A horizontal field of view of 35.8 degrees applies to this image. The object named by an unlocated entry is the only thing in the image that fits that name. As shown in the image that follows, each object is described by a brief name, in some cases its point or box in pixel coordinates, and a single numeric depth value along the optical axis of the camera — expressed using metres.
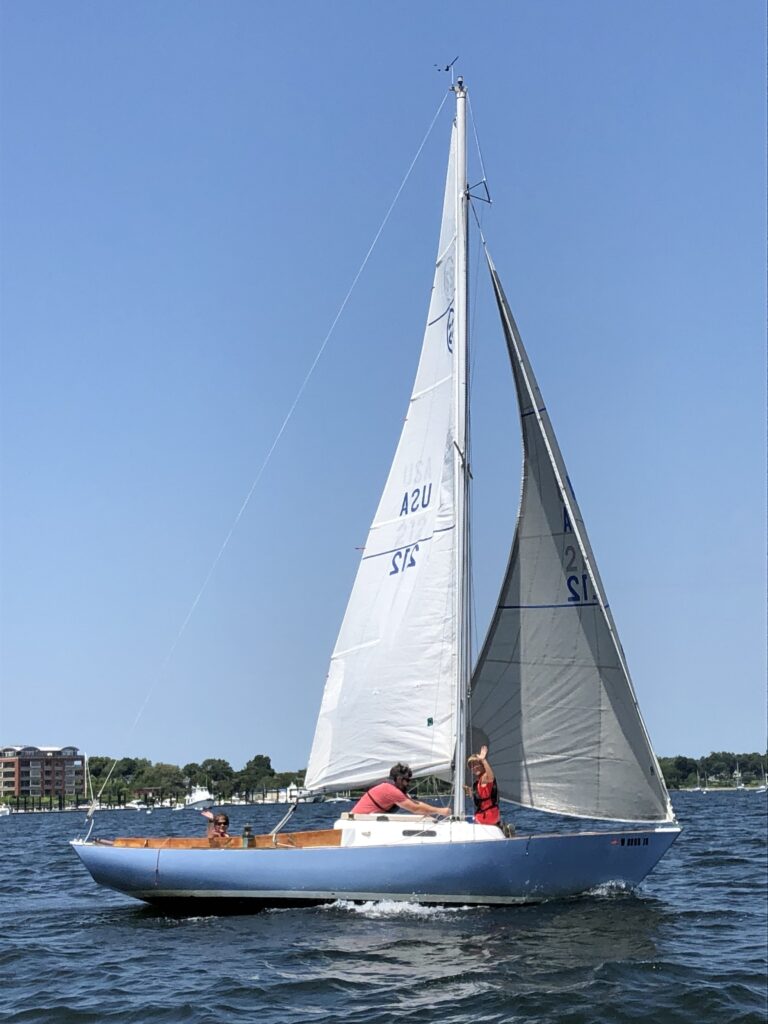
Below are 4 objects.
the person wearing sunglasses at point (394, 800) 17.33
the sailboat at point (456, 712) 16.83
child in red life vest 16.98
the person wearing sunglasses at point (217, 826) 18.50
